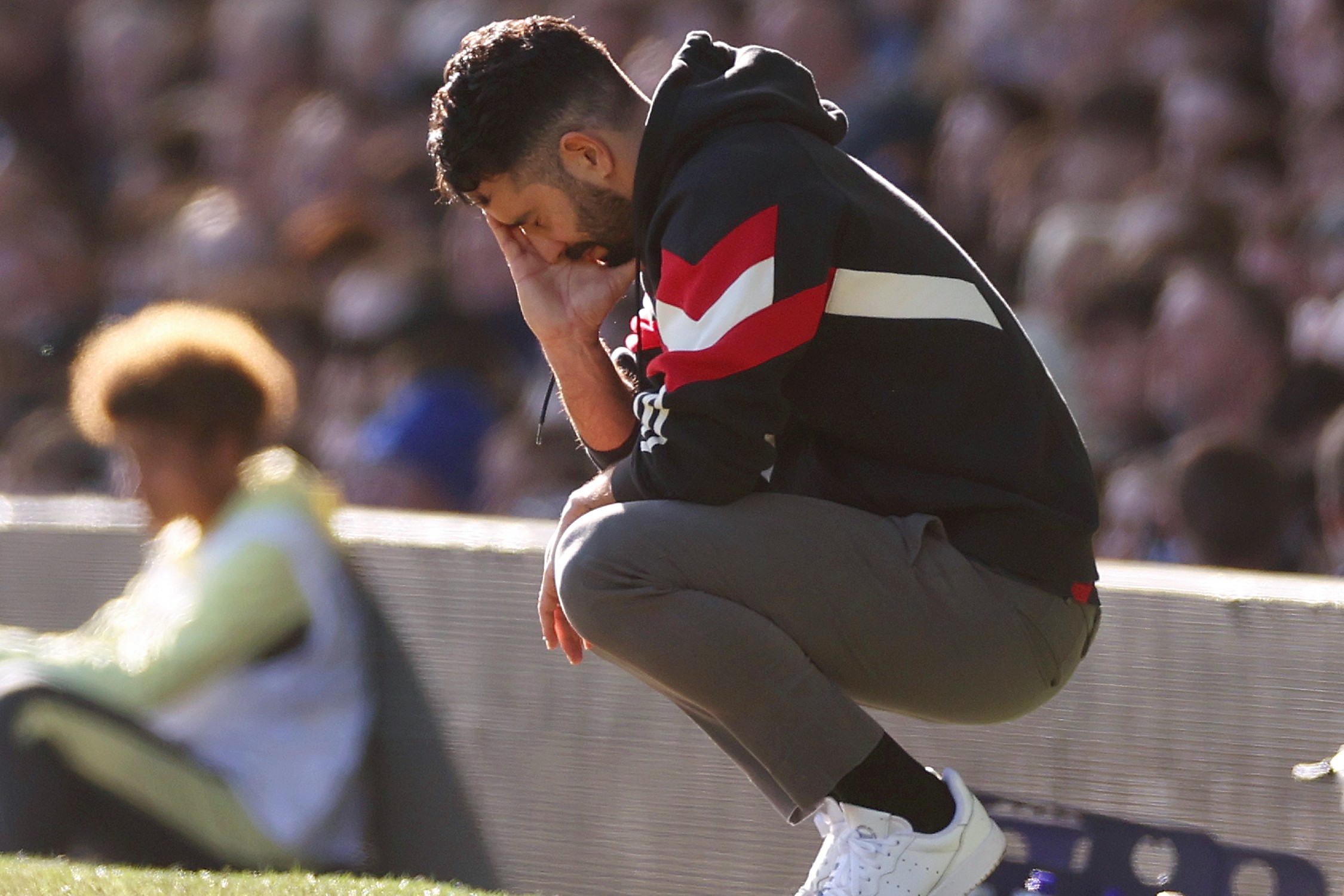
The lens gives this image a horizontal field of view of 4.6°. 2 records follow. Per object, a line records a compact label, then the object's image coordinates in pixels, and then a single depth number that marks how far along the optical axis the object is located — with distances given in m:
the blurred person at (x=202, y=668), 17.85
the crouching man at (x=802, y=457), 16.83
